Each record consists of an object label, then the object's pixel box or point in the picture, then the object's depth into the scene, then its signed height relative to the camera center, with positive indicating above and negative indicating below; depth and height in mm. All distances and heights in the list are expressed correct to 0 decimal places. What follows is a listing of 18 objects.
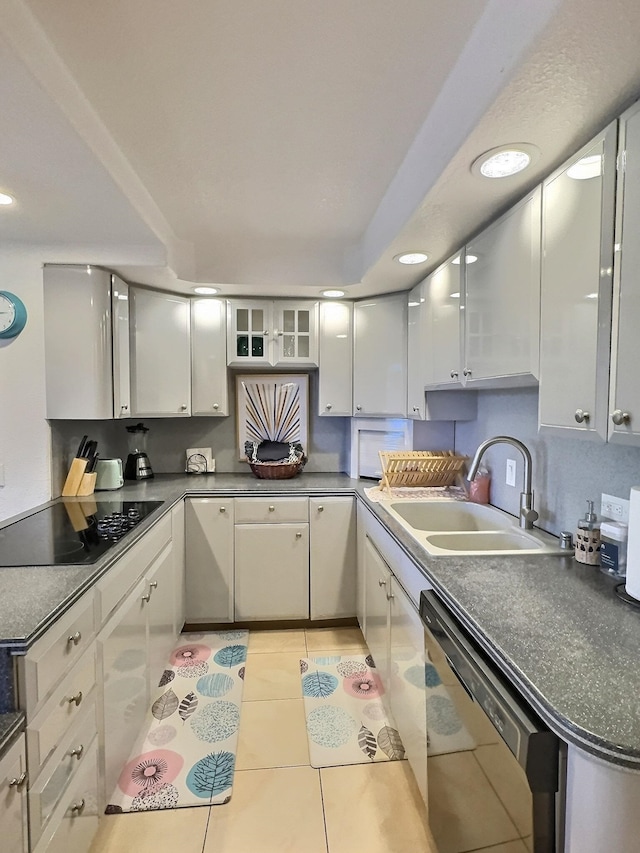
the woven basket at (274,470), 3037 -428
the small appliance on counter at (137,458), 2984 -346
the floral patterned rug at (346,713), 1792 -1382
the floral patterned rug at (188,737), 1604 -1388
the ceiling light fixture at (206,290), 2781 +741
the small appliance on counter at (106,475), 2646 -410
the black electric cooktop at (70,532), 1504 -500
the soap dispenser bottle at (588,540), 1387 -415
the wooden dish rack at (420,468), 2541 -348
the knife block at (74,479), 2414 -391
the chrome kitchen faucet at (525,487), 1725 -310
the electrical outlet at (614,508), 1357 -313
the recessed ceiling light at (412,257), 2100 +729
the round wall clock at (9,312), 2178 +465
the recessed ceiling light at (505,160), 1245 +726
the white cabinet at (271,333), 2963 +502
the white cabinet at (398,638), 1480 -927
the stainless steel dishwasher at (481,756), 772 -724
